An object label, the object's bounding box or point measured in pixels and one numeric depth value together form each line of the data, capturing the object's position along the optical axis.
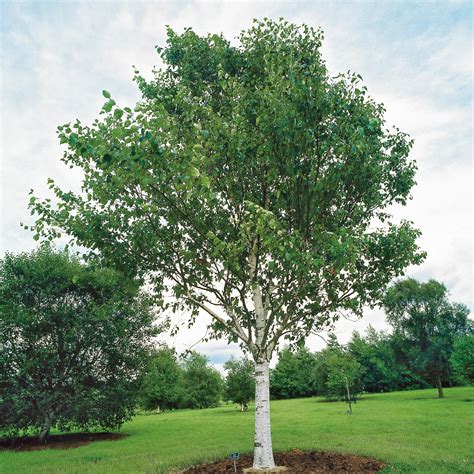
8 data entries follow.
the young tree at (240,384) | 54.38
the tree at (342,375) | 51.15
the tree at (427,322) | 52.09
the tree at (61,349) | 24.56
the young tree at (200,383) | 65.81
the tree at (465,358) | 39.19
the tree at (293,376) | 86.31
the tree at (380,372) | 76.06
